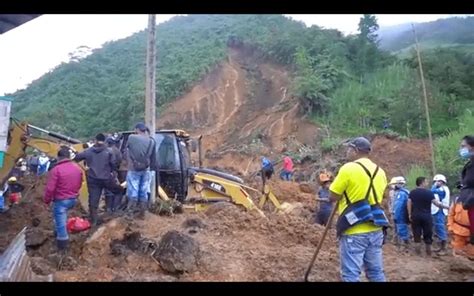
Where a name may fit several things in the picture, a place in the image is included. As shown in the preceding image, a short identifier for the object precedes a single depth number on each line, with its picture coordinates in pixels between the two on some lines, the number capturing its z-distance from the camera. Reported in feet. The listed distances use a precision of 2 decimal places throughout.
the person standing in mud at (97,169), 29.71
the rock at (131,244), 24.95
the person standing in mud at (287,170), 73.72
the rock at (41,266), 22.12
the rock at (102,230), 26.65
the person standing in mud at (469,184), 22.82
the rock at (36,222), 34.71
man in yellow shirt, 18.52
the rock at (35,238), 27.07
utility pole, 33.12
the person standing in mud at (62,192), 25.80
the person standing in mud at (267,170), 43.68
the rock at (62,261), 23.61
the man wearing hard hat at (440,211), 34.37
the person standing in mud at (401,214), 34.19
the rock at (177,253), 22.63
